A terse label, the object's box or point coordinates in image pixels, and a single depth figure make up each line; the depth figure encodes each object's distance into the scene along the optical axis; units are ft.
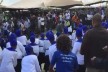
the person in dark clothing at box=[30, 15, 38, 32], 70.20
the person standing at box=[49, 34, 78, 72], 14.00
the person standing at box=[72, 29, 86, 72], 20.20
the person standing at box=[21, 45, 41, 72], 17.60
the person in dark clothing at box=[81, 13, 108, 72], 13.21
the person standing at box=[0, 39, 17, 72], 19.35
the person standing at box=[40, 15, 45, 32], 72.98
